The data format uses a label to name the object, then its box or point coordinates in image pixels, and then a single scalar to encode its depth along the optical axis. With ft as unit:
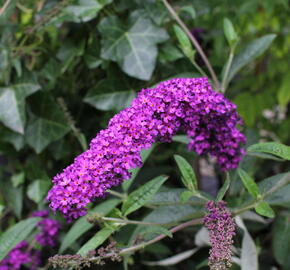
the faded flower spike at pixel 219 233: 2.24
